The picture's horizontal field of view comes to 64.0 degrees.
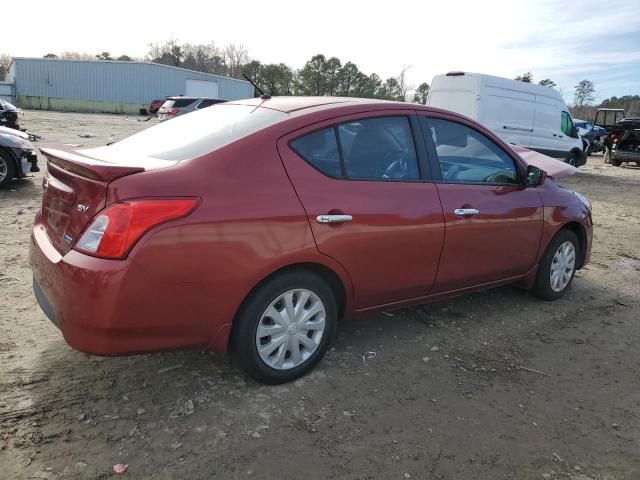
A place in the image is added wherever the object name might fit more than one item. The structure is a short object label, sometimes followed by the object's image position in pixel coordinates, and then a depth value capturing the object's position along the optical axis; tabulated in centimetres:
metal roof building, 4381
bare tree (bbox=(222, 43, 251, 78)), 7257
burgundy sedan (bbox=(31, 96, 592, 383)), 246
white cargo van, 1248
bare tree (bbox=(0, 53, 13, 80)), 6232
